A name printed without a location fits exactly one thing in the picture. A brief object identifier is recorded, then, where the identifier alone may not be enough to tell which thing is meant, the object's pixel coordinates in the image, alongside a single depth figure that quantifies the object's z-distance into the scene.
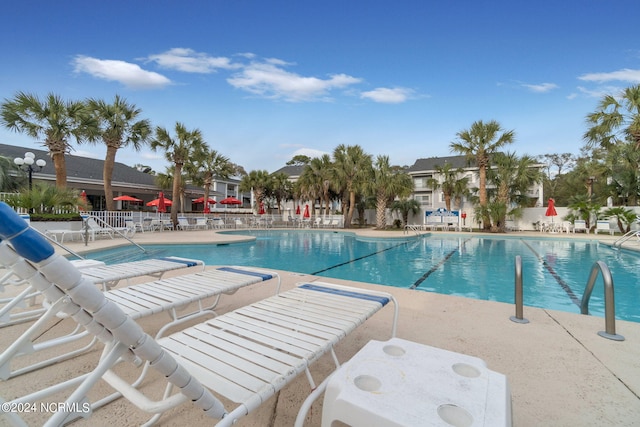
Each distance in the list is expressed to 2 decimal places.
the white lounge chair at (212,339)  0.91
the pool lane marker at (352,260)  7.99
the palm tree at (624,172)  15.49
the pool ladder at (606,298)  2.81
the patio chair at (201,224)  19.39
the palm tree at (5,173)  13.78
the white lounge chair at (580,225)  17.83
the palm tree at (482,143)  18.27
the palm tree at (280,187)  28.80
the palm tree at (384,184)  21.73
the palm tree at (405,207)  24.70
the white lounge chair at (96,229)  11.68
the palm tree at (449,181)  23.77
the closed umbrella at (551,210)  19.60
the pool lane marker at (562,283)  5.51
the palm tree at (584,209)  17.72
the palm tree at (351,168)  22.42
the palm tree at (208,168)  24.16
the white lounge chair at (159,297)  1.93
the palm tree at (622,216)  15.62
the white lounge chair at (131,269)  3.26
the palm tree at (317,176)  24.91
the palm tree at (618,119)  13.41
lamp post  10.91
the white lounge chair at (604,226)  16.53
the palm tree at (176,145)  18.23
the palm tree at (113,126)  15.53
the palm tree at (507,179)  18.80
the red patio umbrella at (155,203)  18.82
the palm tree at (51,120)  13.33
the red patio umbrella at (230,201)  24.54
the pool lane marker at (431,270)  6.67
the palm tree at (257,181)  27.72
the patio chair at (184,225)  18.64
